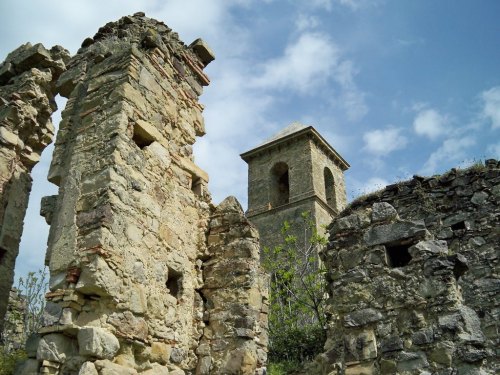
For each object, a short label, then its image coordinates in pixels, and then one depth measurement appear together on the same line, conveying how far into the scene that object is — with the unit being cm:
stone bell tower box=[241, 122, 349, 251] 2384
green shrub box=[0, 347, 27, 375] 384
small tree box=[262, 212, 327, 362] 1163
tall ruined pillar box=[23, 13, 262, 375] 368
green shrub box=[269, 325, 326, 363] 1145
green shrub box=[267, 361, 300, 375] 1013
